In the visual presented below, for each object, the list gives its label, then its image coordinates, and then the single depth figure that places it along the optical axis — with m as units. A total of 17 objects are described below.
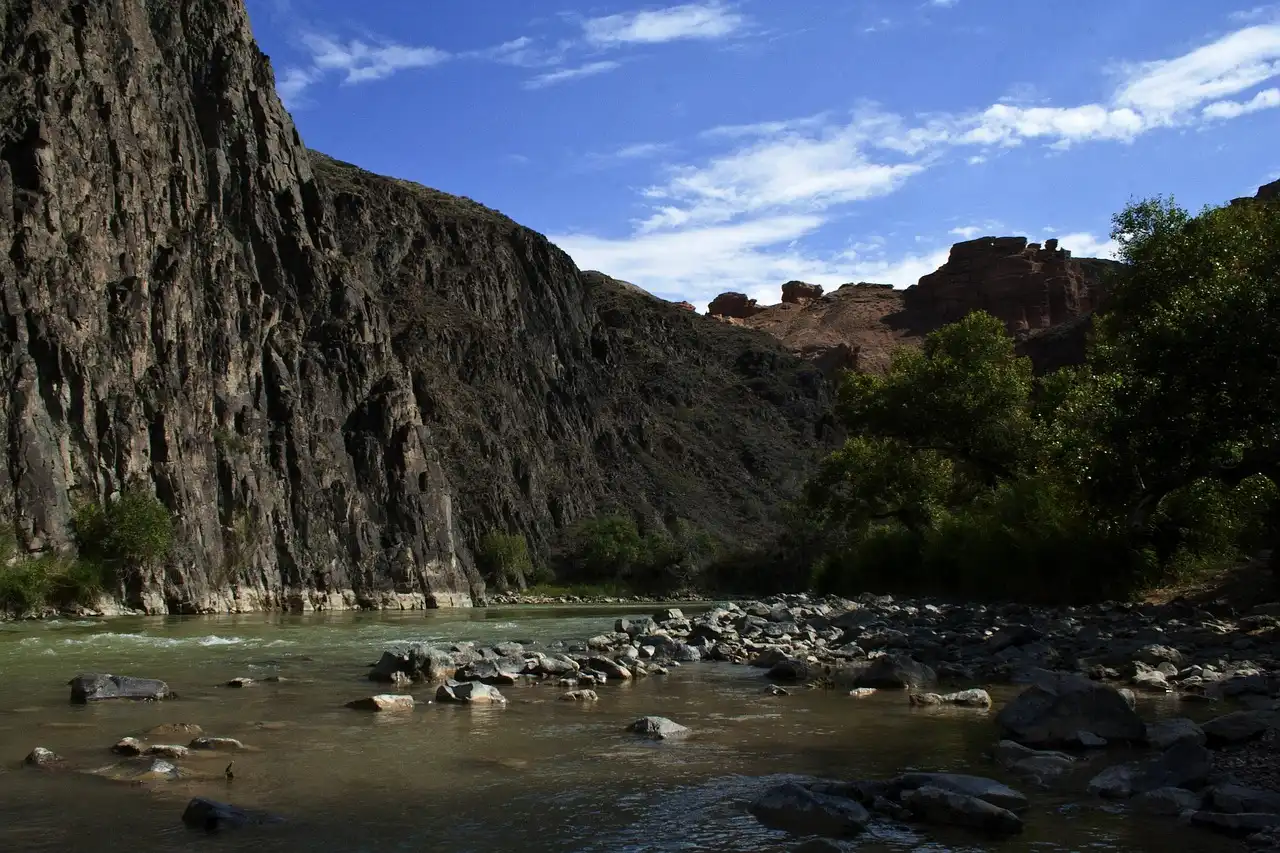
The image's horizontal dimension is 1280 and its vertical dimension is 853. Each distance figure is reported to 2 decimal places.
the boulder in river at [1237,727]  7.88
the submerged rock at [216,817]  5.84
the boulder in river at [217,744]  8.34
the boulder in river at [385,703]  10.87
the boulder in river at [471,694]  11.45
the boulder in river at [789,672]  13.79
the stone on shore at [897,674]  12.35
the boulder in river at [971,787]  6.16
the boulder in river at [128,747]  8.07
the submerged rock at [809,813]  5.86
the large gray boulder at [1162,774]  6.55
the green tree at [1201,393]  15.80
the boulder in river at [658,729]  9.11
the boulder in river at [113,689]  11.73
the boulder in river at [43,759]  7.63
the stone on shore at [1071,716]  8.23
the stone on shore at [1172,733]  7.88
